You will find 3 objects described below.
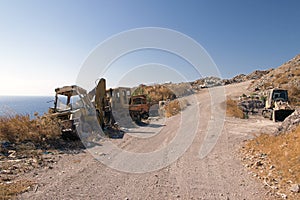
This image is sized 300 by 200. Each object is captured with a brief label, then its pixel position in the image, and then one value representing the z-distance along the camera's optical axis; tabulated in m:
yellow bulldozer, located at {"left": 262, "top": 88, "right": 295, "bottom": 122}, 13.49
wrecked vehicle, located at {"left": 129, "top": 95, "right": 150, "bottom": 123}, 17.17
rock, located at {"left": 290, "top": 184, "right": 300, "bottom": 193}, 4.07
